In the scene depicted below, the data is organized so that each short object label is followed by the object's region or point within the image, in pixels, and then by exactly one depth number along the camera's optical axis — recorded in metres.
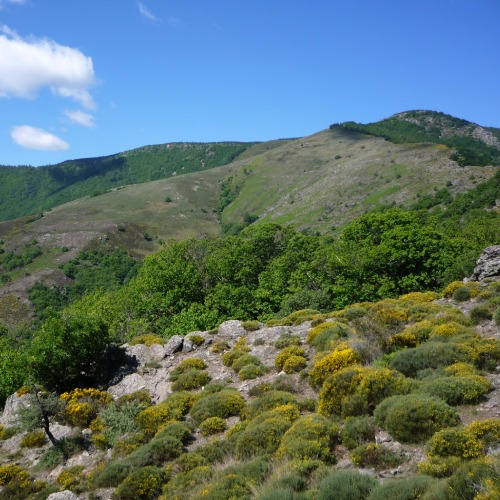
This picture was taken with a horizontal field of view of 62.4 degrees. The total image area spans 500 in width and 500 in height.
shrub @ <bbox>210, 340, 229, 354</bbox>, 23.95
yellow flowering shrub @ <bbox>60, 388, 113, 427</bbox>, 19.16
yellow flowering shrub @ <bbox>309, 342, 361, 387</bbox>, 15.85
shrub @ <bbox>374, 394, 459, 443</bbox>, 10.48
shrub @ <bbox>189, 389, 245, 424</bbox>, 16.64
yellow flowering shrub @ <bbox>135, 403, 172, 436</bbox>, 16.98
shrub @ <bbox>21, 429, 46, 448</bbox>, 18.52
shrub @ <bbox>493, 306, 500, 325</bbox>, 17.77
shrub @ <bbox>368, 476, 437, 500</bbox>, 7.85
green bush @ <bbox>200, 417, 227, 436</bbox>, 15.73
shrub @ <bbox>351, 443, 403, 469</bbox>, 9.85
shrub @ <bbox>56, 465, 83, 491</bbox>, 14.82
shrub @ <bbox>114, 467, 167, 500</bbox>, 12.52
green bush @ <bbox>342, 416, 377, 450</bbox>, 11.25
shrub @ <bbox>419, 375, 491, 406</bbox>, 11.71
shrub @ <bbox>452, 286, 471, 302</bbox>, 22.89
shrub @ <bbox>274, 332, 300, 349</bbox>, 22.23
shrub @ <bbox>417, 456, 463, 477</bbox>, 8.60
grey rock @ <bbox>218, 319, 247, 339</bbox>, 26.09
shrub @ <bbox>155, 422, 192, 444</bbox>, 15.51
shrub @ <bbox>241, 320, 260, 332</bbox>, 26.70
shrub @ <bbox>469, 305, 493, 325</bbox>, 18.98
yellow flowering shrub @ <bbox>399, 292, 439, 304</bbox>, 25.05
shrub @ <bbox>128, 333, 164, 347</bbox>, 26.62
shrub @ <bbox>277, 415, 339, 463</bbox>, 10.91
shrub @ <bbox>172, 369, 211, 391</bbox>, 20.08
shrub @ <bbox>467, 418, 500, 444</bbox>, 9.23
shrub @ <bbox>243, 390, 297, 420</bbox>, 15.53
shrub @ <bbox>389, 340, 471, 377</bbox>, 14.39
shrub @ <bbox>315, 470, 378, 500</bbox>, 8.39
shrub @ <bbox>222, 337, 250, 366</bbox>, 22.05
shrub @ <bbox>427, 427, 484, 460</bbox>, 8.97
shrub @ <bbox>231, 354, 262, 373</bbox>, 20.83
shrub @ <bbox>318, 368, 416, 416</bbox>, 12.80
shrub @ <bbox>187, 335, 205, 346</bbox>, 25.30
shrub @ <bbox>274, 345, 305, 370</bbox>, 19.78
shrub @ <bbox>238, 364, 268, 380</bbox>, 19.71
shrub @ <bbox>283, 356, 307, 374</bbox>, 18.66
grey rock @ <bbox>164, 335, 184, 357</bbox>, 24.95
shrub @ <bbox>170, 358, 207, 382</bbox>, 21.66
